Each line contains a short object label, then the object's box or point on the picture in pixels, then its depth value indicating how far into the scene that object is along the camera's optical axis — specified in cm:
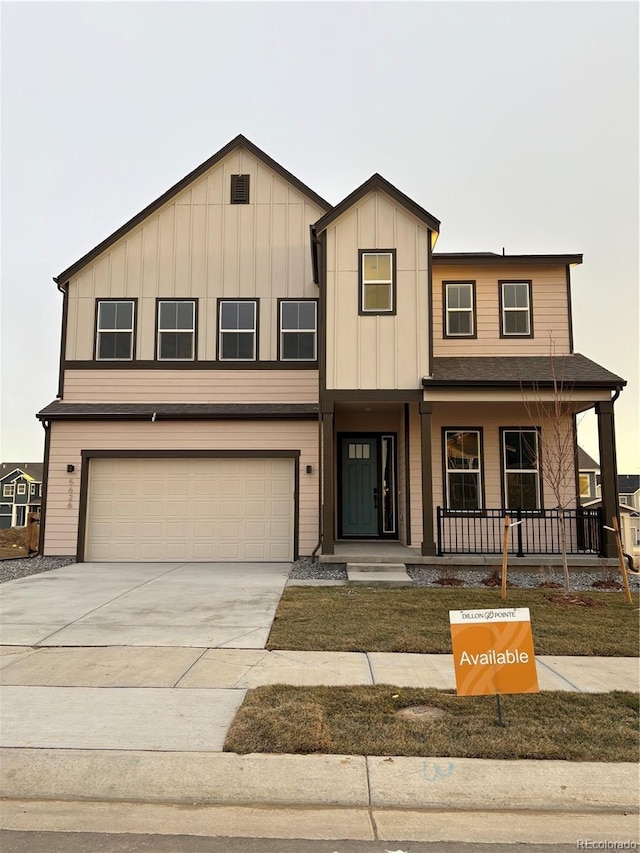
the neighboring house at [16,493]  5728
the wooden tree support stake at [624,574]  890
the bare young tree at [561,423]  1187
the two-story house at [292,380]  1232
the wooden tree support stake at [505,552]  888
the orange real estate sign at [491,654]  409
